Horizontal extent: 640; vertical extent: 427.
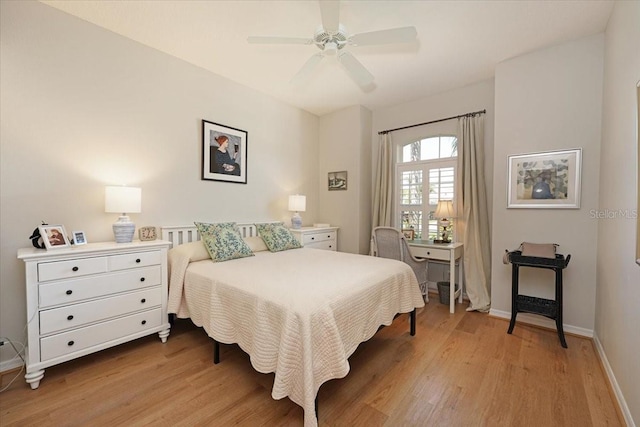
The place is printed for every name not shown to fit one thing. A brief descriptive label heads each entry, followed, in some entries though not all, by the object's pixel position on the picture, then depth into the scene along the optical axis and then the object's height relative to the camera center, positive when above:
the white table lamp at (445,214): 3.46 -0.08
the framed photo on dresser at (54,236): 1.97 -0.24
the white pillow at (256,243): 3.16 -0.45
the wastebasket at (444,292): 3.45 -1.09
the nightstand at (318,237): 3.85 -0.46
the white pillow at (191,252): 2.54 -0.45
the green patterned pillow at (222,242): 2.64 -0.37
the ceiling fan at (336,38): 1.88 +1.33
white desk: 3.20 -0.57
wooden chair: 3.27 -0.53
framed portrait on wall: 3.22 +0.67
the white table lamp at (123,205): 2.29 +0.00
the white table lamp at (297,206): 3.95 +0.01
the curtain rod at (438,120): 3.47 +1.25
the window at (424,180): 3.81 +0.41
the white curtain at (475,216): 3.36 -0.10
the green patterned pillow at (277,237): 3.25 -0.38
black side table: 2.43 -0.89
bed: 1.44 -0.66
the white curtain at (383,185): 4.21 +0.36
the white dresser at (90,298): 1.83 -0.72
